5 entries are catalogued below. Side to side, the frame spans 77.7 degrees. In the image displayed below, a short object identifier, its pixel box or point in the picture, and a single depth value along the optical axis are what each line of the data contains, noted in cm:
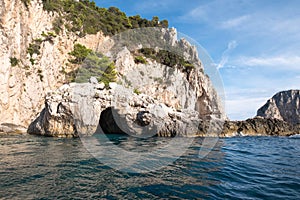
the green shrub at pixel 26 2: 2455
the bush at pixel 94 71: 2616
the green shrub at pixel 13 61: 2136
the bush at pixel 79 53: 2946
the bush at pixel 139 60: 3573
